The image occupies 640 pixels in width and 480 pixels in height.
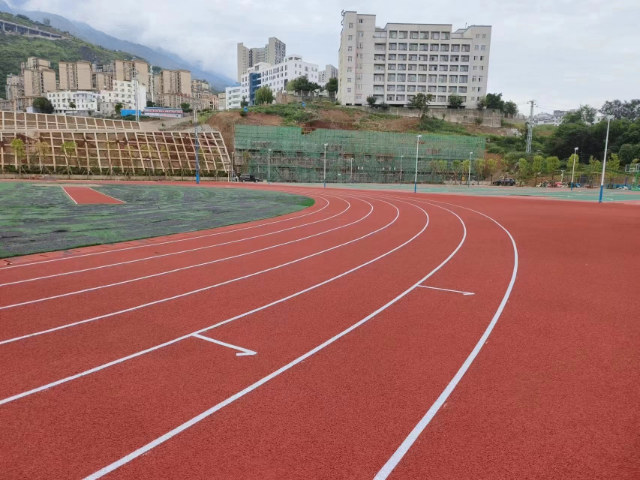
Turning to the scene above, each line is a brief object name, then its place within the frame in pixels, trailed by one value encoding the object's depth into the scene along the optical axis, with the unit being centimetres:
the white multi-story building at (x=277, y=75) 13912
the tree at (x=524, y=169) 7006
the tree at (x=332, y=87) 11069
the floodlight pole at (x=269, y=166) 6232
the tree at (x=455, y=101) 9606
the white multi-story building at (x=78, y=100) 14516
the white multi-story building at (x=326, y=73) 16238
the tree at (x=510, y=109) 10737
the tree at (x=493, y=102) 10073
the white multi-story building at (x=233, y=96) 16400
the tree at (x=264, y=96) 10644
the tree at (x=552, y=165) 6981
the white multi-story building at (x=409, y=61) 9638
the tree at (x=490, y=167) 7138
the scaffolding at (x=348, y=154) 6794
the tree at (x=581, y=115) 10562
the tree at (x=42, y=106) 12088
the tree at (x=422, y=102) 9062
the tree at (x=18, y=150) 5081
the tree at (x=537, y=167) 6988
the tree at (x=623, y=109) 12175
